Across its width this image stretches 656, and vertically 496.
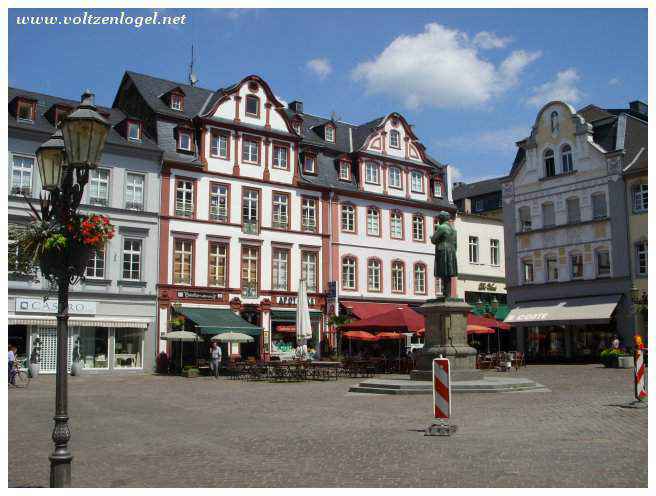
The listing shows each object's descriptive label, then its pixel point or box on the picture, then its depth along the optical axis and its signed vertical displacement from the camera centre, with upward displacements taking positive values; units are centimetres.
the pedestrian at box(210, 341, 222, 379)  3306 -175
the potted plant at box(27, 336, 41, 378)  3256 -183
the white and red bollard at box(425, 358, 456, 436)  1259 -121
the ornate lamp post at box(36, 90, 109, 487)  815 +134
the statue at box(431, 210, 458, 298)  2330 +197
